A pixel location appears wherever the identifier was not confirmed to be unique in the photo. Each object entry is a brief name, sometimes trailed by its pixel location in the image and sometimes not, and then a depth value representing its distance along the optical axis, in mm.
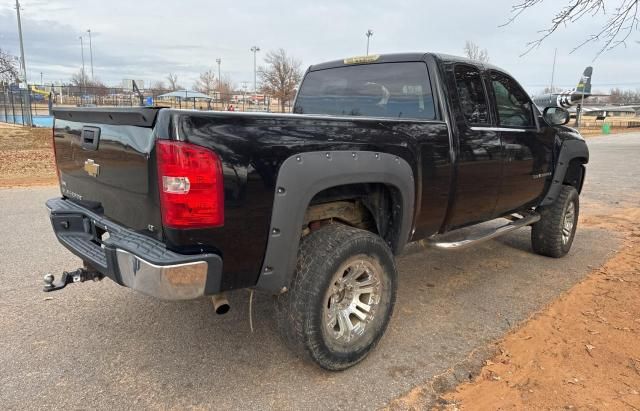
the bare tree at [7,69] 23458
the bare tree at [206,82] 69000
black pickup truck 2256
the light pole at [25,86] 23328
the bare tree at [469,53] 35812
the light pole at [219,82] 66969
